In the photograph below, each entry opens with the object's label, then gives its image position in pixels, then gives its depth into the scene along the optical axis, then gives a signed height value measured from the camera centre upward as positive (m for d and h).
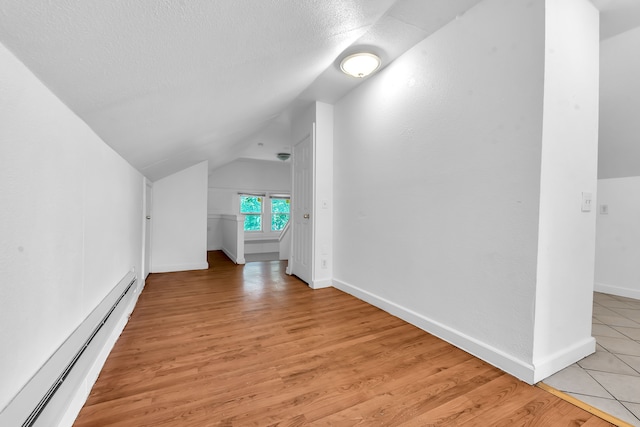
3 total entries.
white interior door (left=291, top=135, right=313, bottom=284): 3.46 -0.02
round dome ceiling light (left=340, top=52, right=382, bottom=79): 2.22 +1.33
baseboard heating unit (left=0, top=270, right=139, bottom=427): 0.70 -0.60
